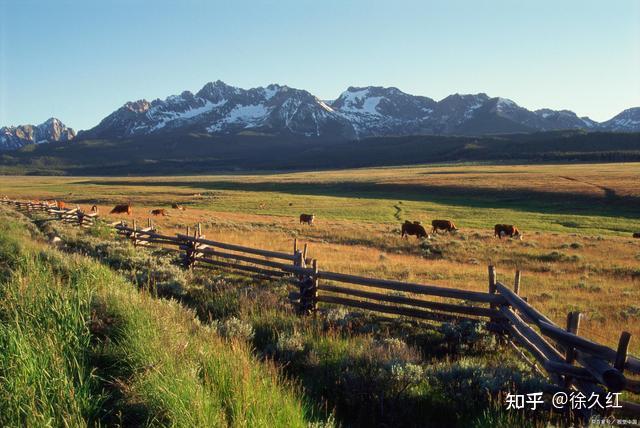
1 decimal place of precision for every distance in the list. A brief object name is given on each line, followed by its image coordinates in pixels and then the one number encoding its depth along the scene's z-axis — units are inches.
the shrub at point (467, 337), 294.2
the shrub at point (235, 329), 259.8
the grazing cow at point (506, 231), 1075.9
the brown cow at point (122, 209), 1466.5
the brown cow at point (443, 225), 1184.2
